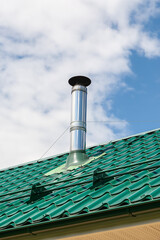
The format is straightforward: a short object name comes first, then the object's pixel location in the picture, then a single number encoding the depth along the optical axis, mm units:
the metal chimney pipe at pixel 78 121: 10406
